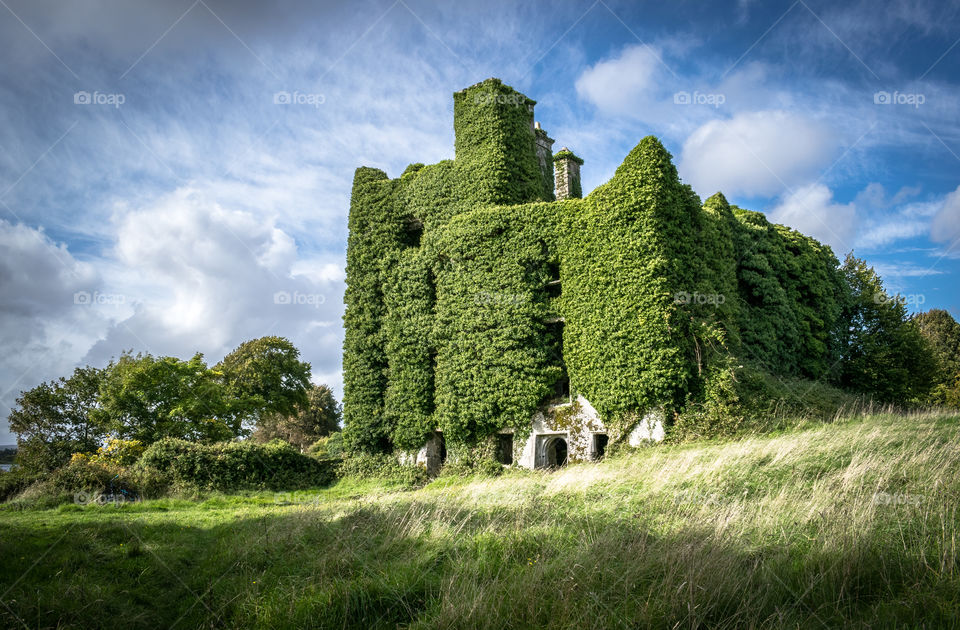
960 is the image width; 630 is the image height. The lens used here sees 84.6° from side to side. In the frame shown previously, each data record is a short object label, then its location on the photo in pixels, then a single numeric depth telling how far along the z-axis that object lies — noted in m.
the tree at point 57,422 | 25.91
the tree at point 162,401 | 27.36
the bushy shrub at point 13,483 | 16.41
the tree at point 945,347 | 33.53
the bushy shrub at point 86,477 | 16.78
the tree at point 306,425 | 43.69
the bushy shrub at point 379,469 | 22.03
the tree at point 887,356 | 26.06
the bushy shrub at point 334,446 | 24.97
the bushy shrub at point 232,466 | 19.77
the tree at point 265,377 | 35.12
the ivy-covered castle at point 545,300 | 17.59
